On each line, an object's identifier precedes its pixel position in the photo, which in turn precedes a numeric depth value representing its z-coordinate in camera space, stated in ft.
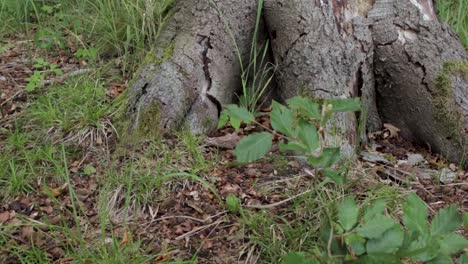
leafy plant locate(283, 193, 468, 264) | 4.66
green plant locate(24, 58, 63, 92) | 10.61
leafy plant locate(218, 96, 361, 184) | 5.19
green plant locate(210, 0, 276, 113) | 9.79
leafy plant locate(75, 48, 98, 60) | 11.41
